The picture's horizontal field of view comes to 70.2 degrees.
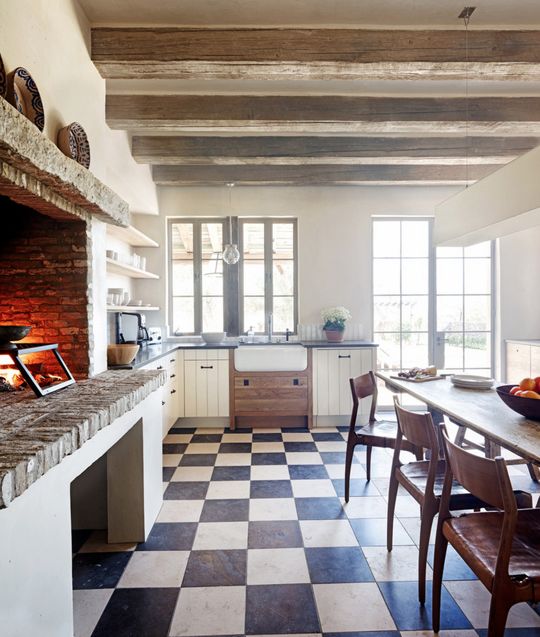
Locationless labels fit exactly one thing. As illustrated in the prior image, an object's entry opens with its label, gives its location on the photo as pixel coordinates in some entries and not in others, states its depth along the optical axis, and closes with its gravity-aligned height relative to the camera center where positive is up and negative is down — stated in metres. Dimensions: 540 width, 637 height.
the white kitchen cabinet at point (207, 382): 4.20 -0.75
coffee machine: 3.85 -0.16
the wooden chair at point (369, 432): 2.53 -0.82
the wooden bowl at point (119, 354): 2.86 -0.30
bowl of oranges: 1.73 -0.40
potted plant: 4.52 -0.12
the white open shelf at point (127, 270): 3.42 +0.45
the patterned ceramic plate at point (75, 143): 2.13 +0.99
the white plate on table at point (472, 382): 2.43 -0.45
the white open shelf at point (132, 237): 3.72 +0.82
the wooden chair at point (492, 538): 1.17 -0.82
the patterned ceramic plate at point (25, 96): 1.66 +1.00
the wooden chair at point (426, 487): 1.69 -0.83
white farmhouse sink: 4.20 -0.52
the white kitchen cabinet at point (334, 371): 4.25 -0.65
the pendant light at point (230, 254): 4.34 +0.67
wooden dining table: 1.47 -0.50
